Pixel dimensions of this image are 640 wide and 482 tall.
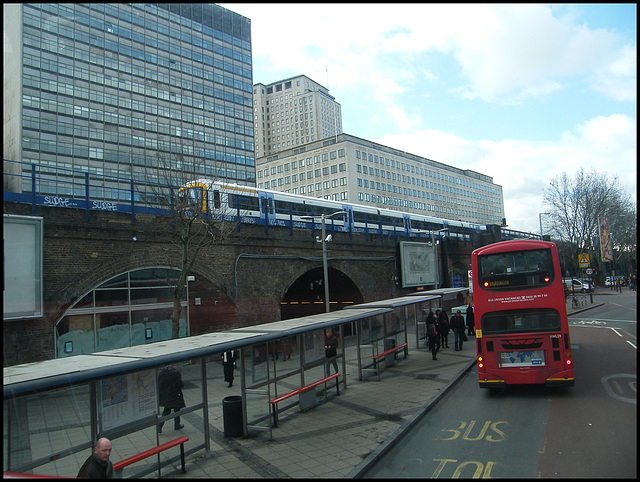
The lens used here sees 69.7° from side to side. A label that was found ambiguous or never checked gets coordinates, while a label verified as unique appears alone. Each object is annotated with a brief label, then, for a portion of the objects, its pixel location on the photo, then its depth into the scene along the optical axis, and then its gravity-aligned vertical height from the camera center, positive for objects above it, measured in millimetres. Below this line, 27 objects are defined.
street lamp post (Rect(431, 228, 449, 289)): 33356 +460
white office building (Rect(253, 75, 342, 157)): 129875 +48262
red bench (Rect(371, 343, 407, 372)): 14557 -2528
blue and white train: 18819 +3887
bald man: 5211 -1974
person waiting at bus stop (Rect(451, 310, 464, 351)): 18625 -2123
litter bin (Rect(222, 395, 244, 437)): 8914 -2589
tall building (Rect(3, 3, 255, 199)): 47938 +26503
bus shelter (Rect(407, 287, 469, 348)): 20844 -1693
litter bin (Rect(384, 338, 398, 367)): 15898 -2721
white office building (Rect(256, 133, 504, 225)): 86062 +19348
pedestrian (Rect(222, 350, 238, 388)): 11930 -2106
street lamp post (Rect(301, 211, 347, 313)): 20000 +1290
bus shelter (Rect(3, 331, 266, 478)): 5527 -1618
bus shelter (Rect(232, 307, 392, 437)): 9219 -1915
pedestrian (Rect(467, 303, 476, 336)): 21312 -2147
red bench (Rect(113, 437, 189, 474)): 6454 -2424
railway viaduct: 13453 +694
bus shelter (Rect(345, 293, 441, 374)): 14281 -1907
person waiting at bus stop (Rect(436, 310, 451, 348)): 18609 -2015
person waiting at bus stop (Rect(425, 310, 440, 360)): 16625 -2165
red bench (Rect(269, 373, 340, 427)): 9540 -2471
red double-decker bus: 10078 -1016
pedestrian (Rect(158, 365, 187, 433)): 7492 -1721
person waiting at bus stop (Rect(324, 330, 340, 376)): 12484 -1841
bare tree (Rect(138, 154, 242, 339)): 15297 +2335
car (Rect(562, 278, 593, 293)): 46700 -1734
